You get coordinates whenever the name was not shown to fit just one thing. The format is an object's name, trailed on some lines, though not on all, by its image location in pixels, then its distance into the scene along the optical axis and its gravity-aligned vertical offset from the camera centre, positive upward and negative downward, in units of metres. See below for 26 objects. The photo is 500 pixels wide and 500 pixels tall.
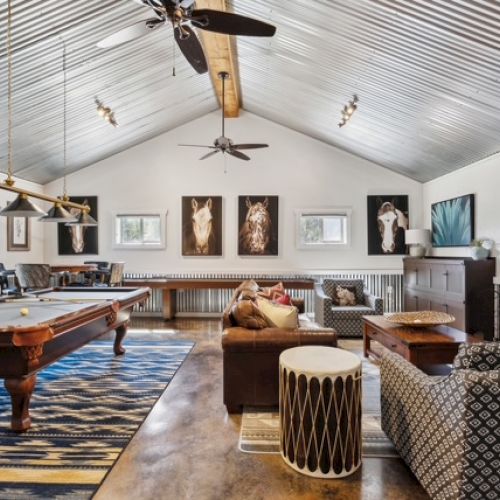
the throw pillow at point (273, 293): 4.10 -0.44
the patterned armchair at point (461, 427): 1.50 -0.80
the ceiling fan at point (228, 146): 4.80 +1.54
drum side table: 1.99 -0.94
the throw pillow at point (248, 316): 2.84 -0.49
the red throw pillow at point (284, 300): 3.91 -0.49
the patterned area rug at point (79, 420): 1.96 -1.24
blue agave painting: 5.02 +0.54
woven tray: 3.35 -0.63
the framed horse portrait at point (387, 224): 6.65 +0.62
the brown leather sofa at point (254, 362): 2.74 -0.84
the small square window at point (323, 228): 6.72 +0.55
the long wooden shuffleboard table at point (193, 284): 6.21 -0.48
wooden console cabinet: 4.49 -0.49
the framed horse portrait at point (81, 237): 6.89 +0.40
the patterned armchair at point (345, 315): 5.10 -0.86
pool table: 2.24 -0.53
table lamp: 5.96 +0.28
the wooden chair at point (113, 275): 5.48 -0.29
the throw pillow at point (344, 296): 5.48 -0.63
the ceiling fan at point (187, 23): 2.12 +1.56
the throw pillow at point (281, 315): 2.90 -0.50
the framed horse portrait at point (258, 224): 6.71 +0.63
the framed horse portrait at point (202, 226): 6.75 +0.60
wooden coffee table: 2.99 -0.76
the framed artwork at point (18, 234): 5.98 +0.42
